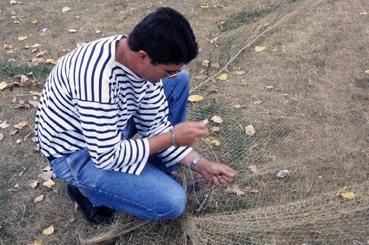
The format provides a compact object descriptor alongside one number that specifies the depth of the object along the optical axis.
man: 1.79
